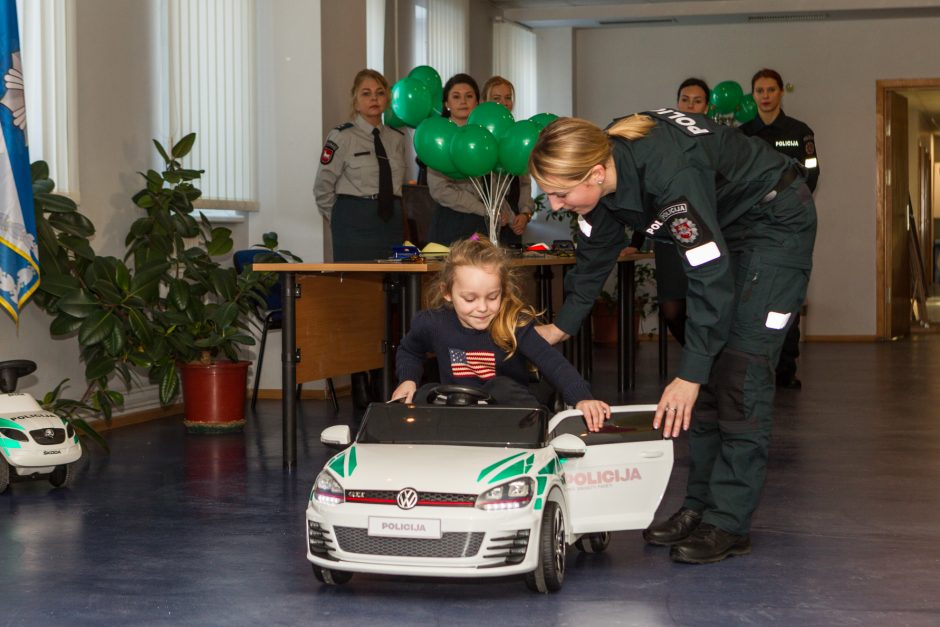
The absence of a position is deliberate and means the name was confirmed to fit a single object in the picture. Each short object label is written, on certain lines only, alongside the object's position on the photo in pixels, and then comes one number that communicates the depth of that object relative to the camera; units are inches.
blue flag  174.6
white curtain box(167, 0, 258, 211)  240.4
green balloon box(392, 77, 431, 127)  232.1
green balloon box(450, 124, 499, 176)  211.9
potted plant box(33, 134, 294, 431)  192.1
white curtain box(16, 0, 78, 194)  196.7
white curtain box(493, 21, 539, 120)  410.6
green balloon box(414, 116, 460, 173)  216.1
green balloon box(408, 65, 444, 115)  238.5
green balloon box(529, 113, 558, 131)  232.8
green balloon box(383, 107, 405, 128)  248.9
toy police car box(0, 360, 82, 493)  154.3
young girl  119.3
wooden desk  173.9
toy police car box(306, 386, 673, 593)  96.8
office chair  239.5
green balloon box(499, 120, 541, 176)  214.4
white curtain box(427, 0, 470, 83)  350.9
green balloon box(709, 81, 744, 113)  333.7
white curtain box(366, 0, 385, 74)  310.8
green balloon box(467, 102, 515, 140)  220.5
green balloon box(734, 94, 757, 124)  339.6
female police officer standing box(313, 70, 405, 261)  235.1
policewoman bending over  101.5
